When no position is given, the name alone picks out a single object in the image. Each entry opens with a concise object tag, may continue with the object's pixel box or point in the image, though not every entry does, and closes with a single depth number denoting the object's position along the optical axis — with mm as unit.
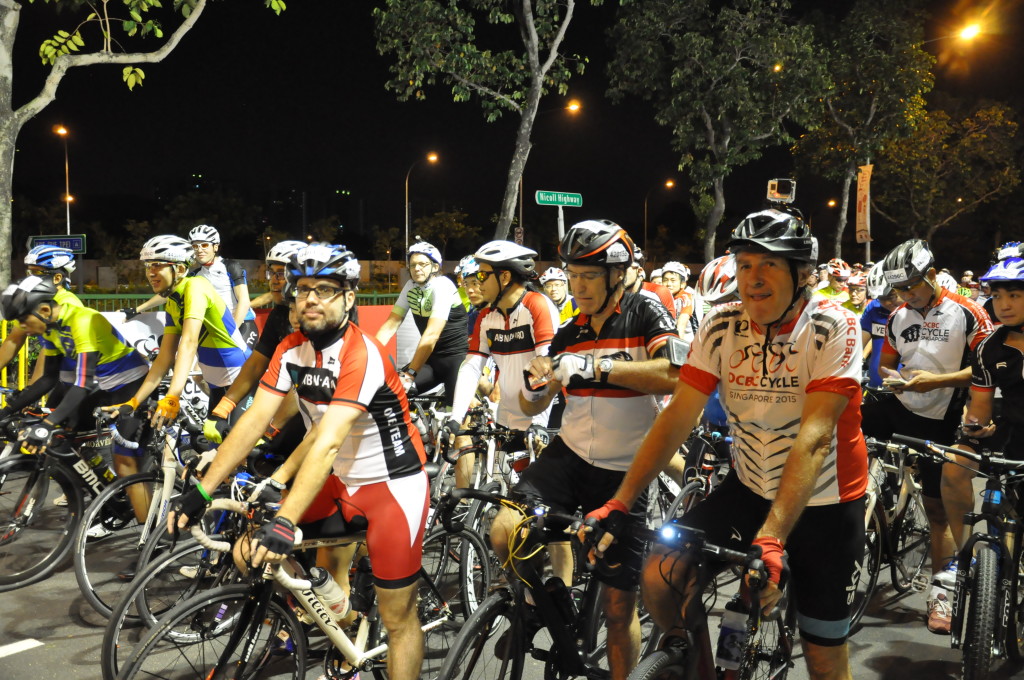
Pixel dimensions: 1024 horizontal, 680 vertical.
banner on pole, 20219
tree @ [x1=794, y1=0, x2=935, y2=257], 29906
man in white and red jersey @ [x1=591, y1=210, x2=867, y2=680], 2822
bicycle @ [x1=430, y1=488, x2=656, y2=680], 3043
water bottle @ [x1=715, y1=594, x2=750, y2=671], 2701
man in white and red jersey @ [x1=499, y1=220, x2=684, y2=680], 3506
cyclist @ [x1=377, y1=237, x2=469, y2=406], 7398
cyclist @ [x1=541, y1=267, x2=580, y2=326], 10230
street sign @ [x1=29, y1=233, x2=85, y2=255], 13594
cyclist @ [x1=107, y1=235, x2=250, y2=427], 5699
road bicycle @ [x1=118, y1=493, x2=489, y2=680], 3209
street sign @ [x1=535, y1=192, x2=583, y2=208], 15656
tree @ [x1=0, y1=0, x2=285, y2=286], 9711
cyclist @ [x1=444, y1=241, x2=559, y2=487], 5234
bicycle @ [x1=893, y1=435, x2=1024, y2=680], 3830
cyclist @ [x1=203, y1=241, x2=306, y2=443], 4805
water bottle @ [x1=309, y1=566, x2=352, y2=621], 3516
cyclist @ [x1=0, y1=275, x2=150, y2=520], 5938
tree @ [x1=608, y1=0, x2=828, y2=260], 26359
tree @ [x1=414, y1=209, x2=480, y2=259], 67062
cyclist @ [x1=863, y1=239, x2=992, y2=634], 5246
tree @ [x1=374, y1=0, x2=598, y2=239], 17859
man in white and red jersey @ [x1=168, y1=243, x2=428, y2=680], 3455
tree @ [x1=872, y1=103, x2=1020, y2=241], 38031
